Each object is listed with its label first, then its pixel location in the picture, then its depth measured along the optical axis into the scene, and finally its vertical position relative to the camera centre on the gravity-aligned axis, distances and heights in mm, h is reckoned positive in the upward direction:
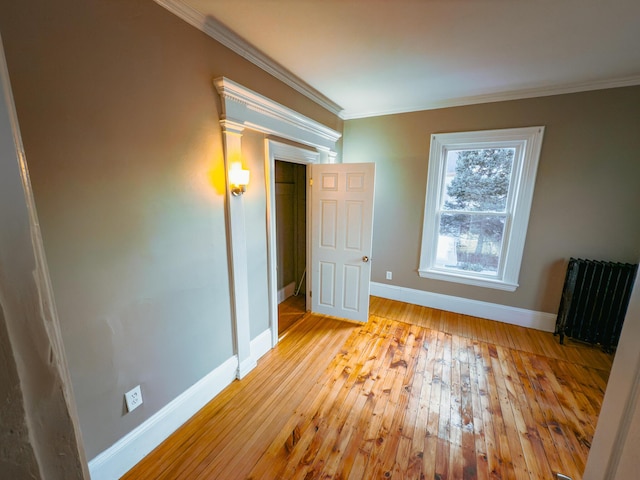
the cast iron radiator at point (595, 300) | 2490 -1015
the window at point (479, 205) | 2898 -125
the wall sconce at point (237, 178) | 1914 +86
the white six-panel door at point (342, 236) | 2885 -510
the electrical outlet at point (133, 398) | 1502 -1199
